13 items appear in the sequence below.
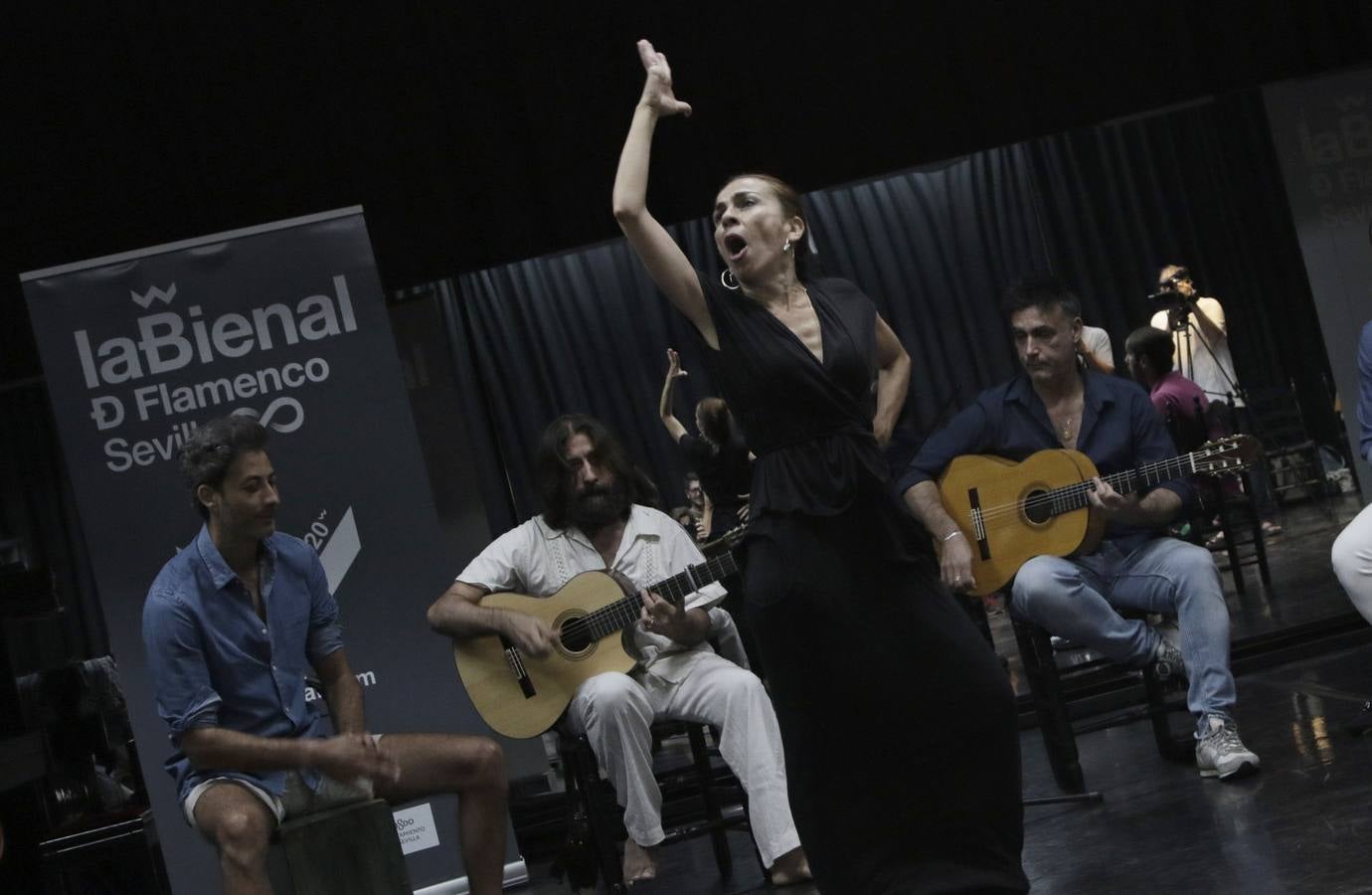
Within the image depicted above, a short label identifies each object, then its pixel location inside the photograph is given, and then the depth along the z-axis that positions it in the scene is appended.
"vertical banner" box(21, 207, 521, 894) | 4.35
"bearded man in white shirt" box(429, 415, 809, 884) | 3.85
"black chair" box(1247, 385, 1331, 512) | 6.88
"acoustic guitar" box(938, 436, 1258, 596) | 4.13
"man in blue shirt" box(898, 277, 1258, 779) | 3.97
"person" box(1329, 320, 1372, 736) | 3.82
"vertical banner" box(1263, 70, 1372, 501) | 6.07
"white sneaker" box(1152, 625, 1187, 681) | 4.20
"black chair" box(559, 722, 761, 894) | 3.87
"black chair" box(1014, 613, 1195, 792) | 4.17
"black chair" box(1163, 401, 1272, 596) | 5.74
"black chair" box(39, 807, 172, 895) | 4.54
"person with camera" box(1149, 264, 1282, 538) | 6.70
